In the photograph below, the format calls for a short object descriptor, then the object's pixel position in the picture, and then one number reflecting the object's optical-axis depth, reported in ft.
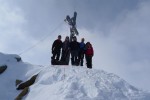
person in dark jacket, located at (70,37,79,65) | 26.81
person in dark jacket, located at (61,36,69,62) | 27.08
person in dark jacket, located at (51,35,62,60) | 26.96
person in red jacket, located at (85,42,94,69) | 26.81
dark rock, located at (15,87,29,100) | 19.99
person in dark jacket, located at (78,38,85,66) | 26.94
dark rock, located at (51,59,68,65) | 27.12
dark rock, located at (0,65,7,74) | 24.21
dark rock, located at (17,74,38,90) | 21.67
